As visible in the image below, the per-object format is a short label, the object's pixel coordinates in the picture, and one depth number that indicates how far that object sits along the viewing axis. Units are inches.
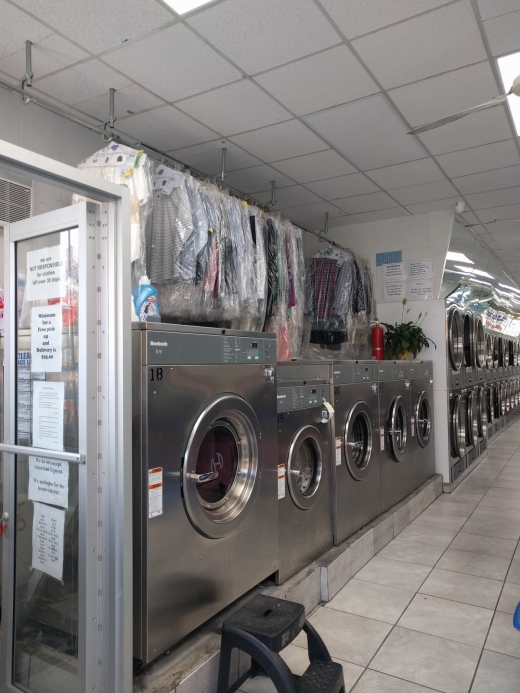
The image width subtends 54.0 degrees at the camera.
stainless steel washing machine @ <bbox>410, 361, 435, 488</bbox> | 176.9
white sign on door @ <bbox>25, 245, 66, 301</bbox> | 68.3
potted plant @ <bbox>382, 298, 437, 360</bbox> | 193.8
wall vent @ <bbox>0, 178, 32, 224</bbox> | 107.8
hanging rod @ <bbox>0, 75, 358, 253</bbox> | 102.4
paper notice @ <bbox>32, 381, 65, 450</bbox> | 67.4
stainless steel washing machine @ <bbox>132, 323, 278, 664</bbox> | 68.9
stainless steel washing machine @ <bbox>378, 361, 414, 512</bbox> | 151.6
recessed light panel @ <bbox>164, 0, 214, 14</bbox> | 83.3
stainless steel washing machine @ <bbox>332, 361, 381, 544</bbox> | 124.5
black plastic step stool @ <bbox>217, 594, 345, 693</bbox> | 65.7
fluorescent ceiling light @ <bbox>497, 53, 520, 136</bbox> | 101.3
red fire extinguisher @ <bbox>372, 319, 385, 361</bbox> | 193.6
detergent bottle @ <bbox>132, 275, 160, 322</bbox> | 85.1
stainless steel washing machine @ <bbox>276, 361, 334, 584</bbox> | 102.5
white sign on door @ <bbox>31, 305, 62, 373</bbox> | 67.8
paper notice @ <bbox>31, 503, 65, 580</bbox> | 68.1
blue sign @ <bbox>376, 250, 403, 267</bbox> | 209.2
